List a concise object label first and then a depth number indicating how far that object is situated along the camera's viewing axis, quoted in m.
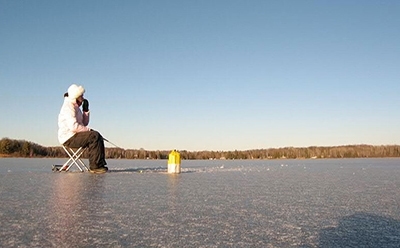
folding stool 8.84
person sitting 8.52
